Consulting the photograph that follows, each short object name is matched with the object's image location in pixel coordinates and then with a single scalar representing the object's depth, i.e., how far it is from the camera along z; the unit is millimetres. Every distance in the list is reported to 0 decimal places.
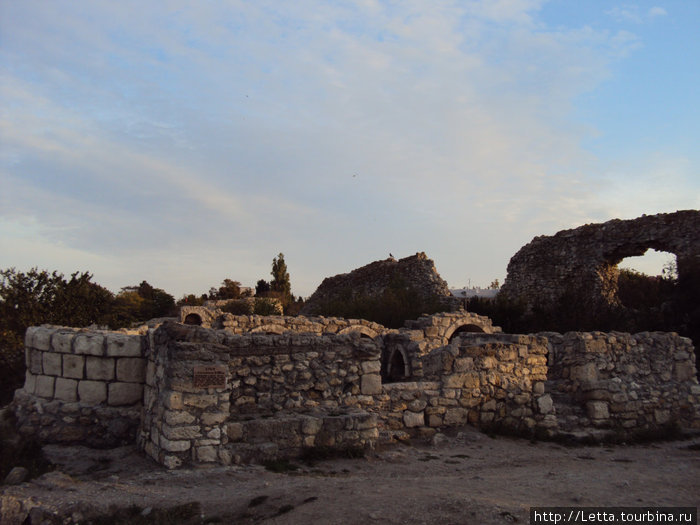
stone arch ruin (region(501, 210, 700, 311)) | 19328
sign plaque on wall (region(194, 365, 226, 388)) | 6105
